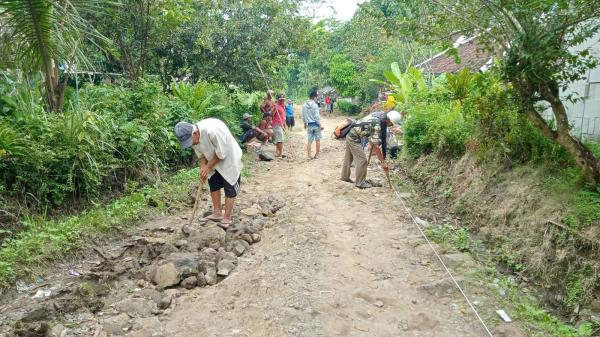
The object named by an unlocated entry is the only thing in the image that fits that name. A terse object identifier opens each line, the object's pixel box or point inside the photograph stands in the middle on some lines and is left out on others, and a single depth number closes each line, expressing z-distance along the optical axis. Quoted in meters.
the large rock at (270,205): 6.61
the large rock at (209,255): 4.89
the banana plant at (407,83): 11.70
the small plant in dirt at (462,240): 5.38
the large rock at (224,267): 4.69
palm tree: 5.17
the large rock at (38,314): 3.72
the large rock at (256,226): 5.72
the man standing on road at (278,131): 11.42
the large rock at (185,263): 4.55
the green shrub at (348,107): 27.33
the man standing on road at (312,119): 10.10
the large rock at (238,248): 5.17
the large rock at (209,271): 4.54
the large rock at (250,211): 6.39
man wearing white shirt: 5.49
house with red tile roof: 16.70
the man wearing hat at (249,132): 11.32
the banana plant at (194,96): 10.53
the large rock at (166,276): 4.45
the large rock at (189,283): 4.47
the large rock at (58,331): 3.54
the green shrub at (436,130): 7.78
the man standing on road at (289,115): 16.55
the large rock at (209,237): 5.30
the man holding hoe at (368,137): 7.29
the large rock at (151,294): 4.18
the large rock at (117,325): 3.69
